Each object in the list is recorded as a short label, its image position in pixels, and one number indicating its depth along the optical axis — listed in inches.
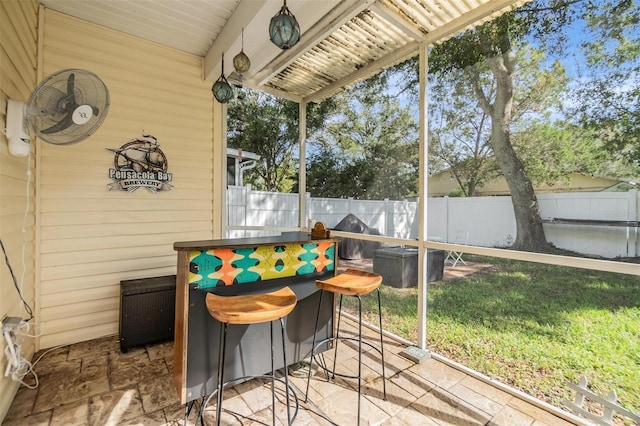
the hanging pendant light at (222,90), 107.5
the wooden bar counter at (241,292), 69.6
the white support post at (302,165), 161.2
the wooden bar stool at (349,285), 76.3
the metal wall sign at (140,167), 115.1
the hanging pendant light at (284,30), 68.6
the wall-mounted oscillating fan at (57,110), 68.0
